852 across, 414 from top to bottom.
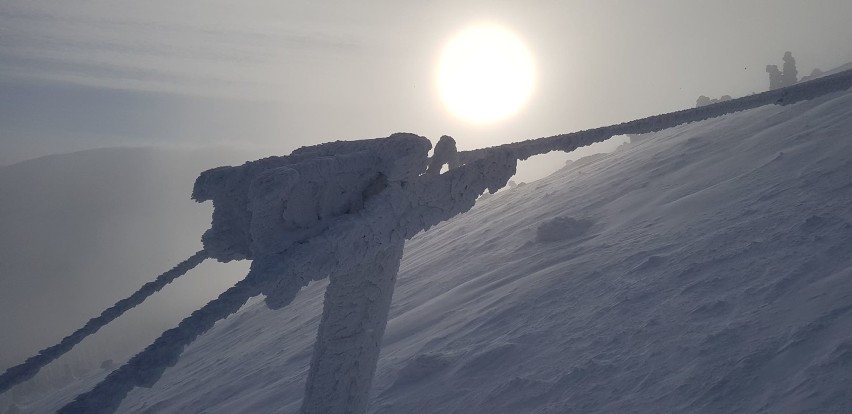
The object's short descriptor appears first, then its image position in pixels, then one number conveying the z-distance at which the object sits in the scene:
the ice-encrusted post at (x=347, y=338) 2.96
